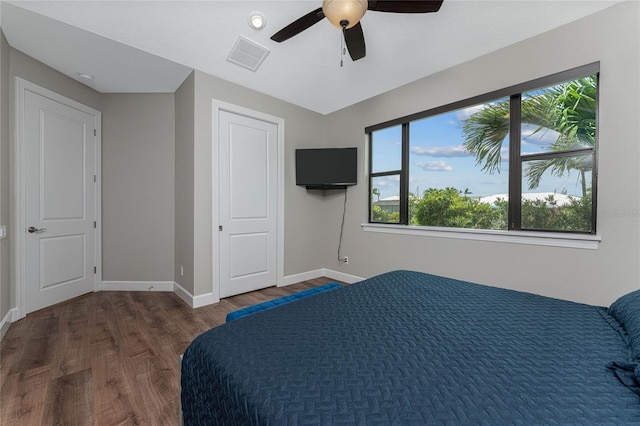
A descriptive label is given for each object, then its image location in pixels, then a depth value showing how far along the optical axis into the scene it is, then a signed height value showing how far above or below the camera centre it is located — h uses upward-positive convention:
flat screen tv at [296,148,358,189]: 3.71 +0.61
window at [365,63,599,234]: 2.19 +0.51
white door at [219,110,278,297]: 3.20 +0.09
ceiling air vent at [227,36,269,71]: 2.69 +1.65
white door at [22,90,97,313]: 2.72 +0.09
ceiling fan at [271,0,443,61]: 1.62 +1.33
